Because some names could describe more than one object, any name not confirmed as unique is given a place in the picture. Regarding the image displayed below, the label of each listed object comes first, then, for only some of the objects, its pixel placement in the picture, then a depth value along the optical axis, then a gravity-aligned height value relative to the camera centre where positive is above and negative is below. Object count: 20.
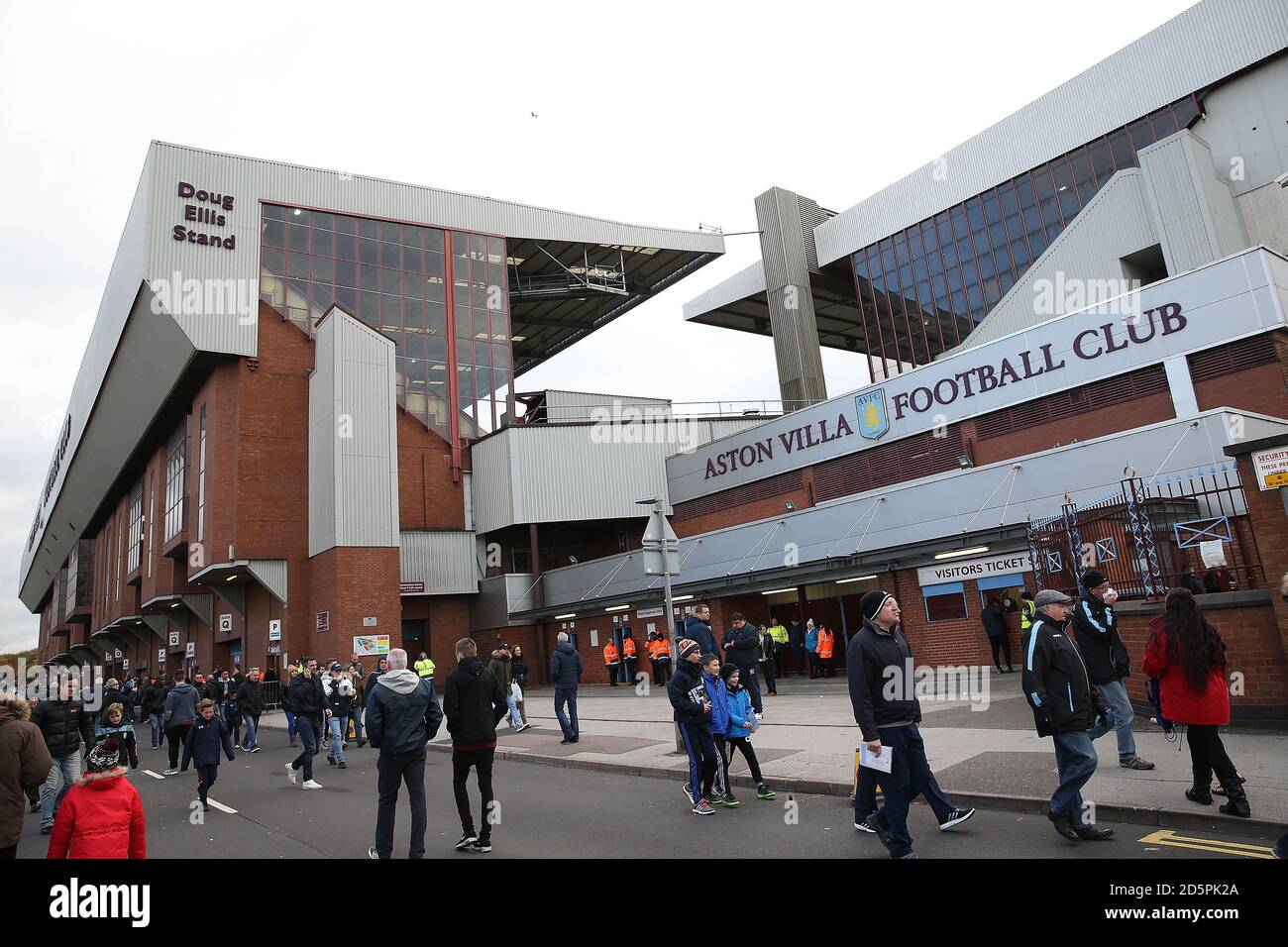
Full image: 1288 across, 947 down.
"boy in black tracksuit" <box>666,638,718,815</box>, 8.22 -0.83
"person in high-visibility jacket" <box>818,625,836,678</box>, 23.22 -0.71
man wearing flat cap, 5.86 -0.83
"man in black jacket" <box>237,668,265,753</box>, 17.38 -0.49
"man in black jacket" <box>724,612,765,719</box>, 12.23 -0.33
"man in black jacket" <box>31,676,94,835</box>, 10.02 -0.51
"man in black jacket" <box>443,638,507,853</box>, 7.43 -0.60
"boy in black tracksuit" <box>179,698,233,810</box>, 10.73 -0.77
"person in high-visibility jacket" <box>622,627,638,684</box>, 28.34 -0.51
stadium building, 20.50 +8.96
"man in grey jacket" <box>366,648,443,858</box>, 6.81 -0.63
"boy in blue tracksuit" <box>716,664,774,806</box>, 8.59 -0.98
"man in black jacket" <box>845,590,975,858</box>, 5.71 -0.67
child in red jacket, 4.62 -0.69
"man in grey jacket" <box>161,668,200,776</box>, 14.45 -0.38
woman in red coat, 6.23 -0.77
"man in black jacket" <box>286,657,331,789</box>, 12.34 -0.57
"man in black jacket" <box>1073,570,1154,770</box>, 7.74 -0.51
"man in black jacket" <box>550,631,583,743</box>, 14.20 -0.53
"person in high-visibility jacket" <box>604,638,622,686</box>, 29.34 -0.55
